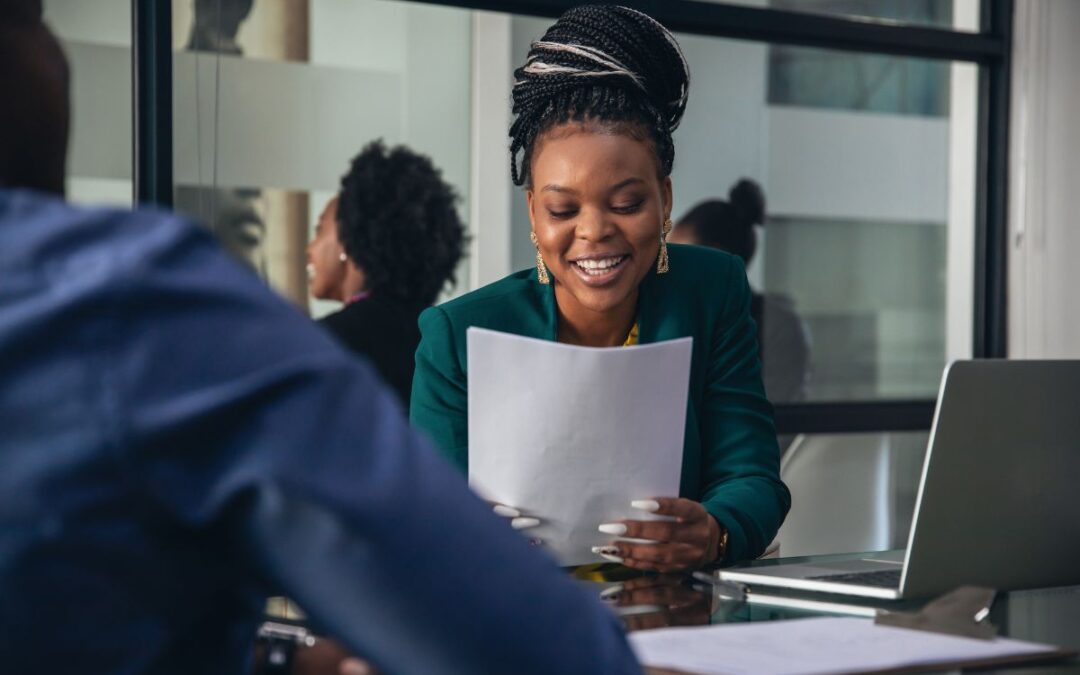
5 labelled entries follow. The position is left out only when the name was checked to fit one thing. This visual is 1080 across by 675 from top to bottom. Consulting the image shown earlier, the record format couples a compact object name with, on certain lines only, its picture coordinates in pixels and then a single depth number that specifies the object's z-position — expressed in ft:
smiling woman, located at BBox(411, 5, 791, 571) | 6.68
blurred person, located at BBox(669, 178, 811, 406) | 13.53
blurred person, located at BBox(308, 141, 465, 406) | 10.66
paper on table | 3.72
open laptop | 4.82
